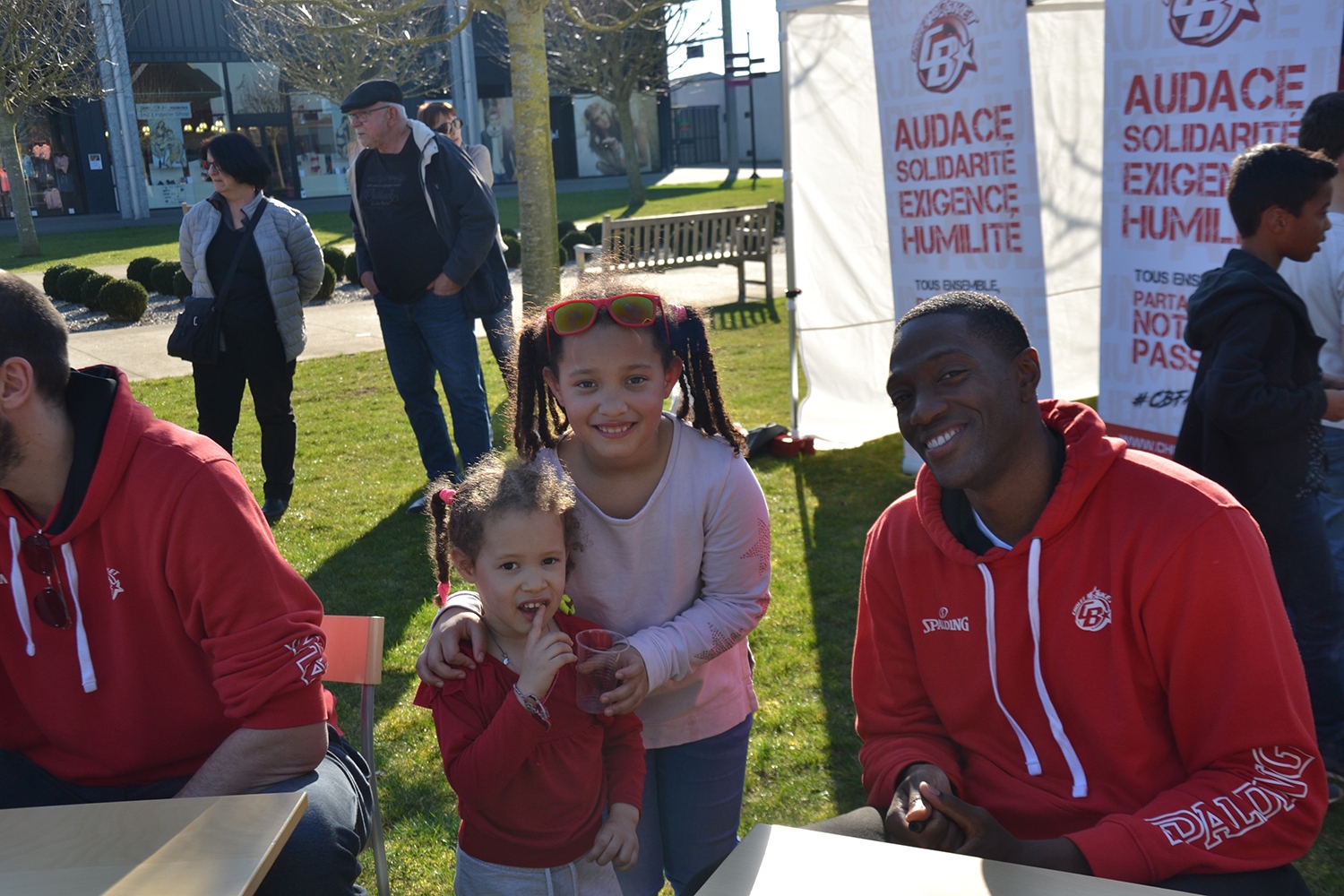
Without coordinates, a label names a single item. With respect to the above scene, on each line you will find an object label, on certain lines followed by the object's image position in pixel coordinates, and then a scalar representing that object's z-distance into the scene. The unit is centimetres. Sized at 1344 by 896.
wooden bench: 1261
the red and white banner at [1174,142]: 464
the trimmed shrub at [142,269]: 1570
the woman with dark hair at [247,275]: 582
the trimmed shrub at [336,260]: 1622
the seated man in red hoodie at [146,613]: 217
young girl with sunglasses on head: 243
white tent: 714
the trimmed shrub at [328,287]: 1499
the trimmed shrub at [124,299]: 1325
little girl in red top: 228
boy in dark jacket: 310
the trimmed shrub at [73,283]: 1430
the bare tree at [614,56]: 3036
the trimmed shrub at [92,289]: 1381
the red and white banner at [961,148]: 566
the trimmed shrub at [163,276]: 1502
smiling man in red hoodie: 187
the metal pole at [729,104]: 3553
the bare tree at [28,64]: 2017
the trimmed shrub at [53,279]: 1507
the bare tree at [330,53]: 2755
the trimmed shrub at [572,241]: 1816
